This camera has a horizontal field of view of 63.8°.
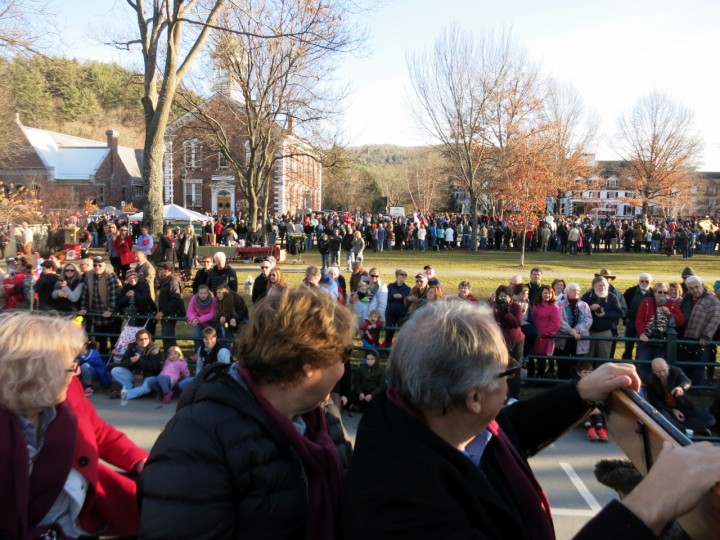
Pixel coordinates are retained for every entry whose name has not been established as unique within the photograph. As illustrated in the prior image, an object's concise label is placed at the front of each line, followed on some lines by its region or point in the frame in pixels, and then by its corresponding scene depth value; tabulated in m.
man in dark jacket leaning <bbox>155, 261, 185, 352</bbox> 9.99
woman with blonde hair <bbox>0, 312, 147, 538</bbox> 2.13
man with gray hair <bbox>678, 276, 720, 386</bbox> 8.47
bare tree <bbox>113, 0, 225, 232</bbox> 14.84
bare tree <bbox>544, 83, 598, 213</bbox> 45.92
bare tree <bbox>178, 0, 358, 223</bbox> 25.00
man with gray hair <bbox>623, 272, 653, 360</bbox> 9.77
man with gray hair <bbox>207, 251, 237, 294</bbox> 11.28
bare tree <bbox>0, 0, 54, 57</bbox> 13.98
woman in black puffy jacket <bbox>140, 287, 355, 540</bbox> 1.72
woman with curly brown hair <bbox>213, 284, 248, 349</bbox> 9.33
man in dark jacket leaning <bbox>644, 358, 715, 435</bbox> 6.53
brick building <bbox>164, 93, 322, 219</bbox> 30.91
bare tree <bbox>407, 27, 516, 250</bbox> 30.72
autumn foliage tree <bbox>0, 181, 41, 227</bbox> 26.64
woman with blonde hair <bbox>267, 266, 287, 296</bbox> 10.64
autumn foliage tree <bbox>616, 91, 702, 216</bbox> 52.66
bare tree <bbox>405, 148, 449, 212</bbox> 65.00
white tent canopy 29.18
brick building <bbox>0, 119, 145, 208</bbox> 56.06
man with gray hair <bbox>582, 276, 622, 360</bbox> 9.08
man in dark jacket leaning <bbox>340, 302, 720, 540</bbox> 1.40
